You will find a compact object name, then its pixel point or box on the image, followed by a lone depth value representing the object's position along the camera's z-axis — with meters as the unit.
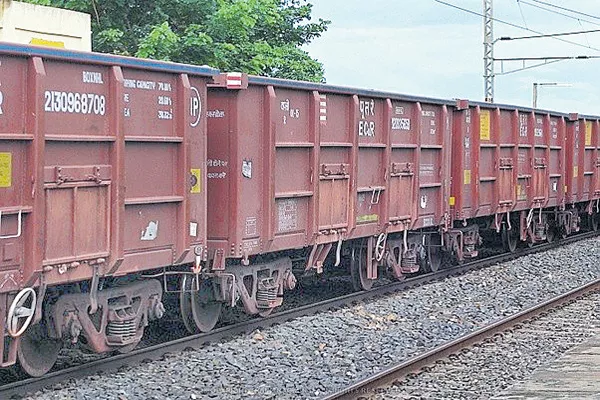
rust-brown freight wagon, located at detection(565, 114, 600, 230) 25.45
